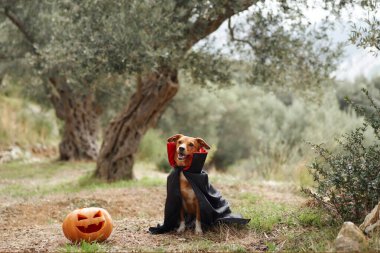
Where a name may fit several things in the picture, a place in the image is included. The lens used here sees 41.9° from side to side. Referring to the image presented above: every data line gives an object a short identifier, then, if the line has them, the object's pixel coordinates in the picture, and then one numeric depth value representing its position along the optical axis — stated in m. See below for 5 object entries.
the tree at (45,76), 14.76
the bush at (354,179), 5.36
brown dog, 5.70
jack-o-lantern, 5.48
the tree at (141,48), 9.46
